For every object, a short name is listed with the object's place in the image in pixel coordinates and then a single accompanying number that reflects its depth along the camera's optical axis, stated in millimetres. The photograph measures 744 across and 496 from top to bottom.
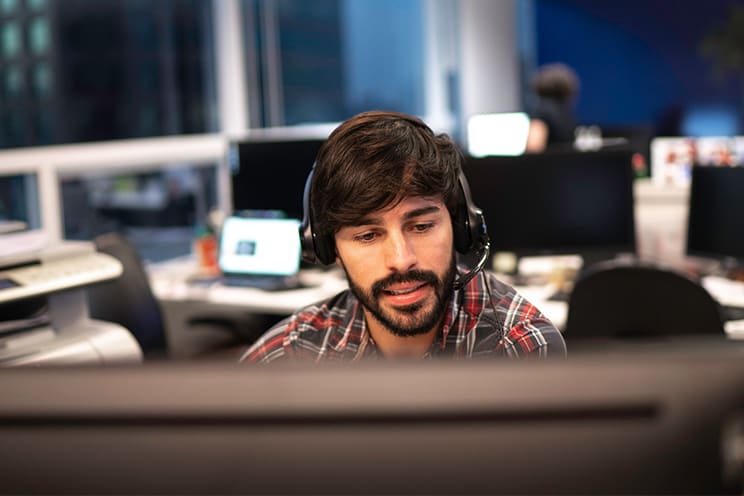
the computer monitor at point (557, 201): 3037
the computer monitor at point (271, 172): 3270
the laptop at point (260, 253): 3297
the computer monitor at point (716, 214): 3018
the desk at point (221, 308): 3139
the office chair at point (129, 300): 2699
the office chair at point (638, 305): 2174
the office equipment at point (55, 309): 1697
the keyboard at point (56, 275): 1657
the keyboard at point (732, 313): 2575
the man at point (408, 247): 1206
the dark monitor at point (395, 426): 392
